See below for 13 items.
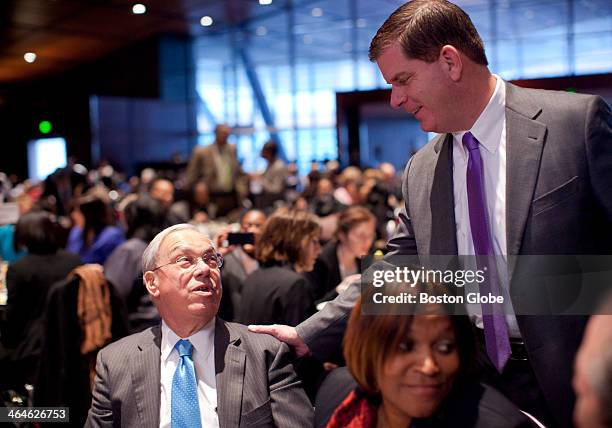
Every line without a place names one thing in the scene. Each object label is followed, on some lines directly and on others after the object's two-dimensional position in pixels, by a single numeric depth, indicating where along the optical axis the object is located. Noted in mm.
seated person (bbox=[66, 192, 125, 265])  5258
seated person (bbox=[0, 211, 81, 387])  4199
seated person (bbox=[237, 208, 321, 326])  3203
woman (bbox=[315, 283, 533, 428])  1338
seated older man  2049
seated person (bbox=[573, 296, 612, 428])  970
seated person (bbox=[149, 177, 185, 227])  7073
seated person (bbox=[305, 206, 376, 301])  4488
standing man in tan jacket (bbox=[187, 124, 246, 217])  8359
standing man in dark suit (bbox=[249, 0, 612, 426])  1560
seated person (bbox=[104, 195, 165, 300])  4605
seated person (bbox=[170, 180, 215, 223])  7690
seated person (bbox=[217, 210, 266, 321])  3617
